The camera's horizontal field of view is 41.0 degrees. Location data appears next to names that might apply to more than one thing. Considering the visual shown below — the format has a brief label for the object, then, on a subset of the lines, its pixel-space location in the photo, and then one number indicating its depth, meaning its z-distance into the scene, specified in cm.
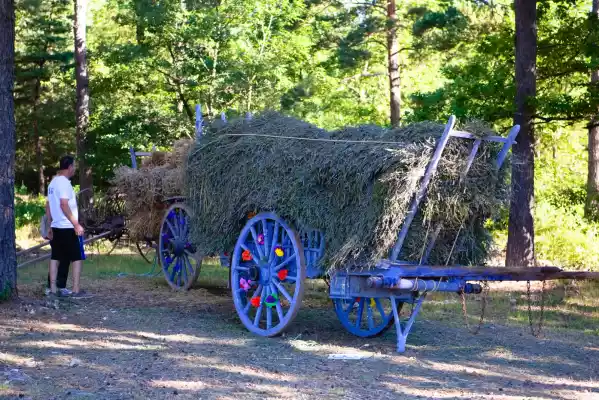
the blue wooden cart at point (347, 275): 757
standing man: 1033
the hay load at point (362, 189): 759
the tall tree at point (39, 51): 2878
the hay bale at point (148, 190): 1250
